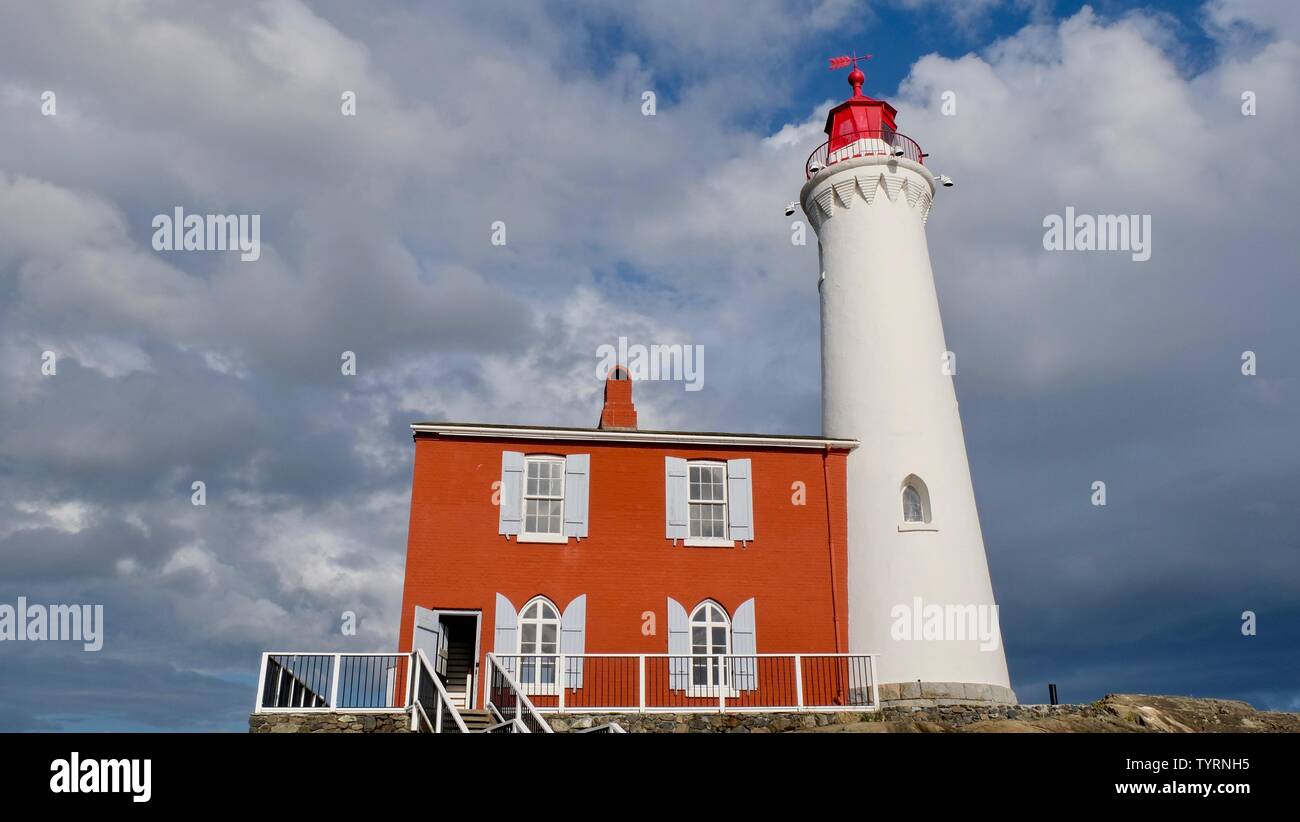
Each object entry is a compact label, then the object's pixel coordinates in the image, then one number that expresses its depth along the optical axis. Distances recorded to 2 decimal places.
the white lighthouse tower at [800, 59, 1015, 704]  20.48
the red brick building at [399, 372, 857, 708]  19.86
